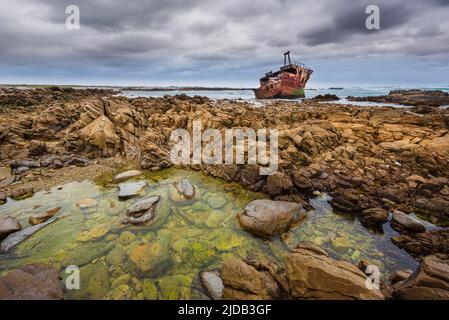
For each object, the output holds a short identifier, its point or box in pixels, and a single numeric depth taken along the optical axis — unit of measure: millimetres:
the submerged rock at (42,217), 8164
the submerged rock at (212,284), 5625
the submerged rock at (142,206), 8781
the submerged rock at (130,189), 10125
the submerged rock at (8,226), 7383
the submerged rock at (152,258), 6514
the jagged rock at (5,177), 10742
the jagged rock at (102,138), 15484
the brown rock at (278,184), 10547
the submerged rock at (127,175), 12108
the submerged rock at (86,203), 9357
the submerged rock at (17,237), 6927
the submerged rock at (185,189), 10777
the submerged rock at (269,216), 8148
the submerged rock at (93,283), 5547
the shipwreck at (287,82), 63922
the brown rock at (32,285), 5035
